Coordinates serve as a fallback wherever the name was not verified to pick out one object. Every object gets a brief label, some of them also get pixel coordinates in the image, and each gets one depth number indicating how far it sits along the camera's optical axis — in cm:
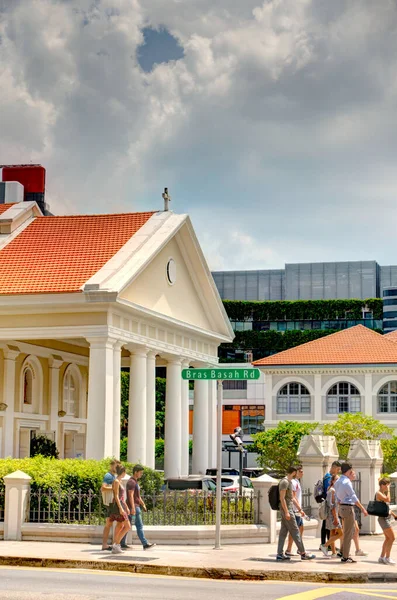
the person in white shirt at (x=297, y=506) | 1972
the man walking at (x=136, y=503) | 2036
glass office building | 14675
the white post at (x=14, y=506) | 2216
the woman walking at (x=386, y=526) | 1905
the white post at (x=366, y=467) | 2706
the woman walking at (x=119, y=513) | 1994
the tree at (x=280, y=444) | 5016
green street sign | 2064
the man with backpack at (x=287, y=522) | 1912
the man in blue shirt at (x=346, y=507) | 1912
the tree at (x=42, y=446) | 3862
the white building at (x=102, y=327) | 3219
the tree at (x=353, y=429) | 4969
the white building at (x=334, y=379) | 6412
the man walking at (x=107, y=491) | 2028
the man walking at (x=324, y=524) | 2114
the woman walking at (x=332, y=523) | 1997
